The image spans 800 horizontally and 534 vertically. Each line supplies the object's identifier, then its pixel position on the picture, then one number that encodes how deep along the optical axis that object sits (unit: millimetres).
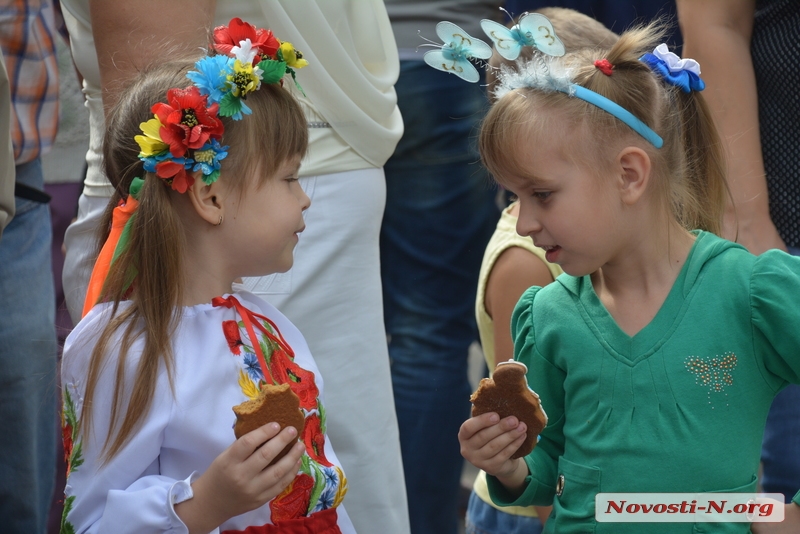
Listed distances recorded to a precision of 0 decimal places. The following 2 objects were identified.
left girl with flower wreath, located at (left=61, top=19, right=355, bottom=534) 3286
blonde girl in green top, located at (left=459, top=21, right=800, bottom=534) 3362
